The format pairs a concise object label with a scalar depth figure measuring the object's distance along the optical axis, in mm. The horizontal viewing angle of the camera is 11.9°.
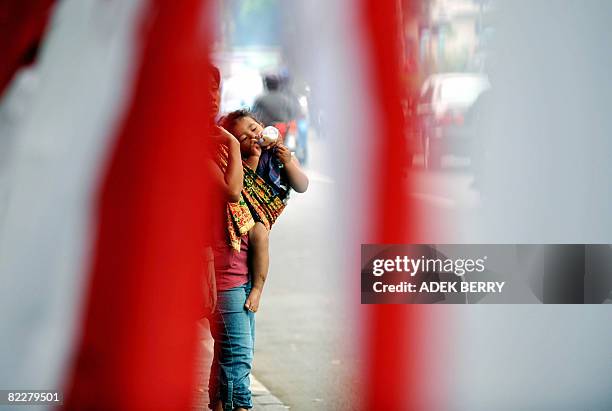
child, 8854
